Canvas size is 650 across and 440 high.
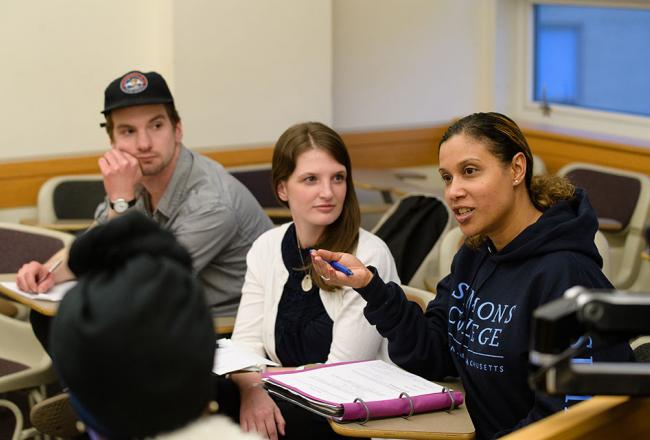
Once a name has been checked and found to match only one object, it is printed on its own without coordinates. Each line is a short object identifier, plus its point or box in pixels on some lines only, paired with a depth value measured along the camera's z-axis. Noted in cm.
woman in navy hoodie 213
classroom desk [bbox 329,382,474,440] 205
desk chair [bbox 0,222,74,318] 349
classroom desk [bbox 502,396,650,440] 136
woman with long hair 265
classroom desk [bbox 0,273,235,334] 289
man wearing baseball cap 329
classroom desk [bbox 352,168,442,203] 481
